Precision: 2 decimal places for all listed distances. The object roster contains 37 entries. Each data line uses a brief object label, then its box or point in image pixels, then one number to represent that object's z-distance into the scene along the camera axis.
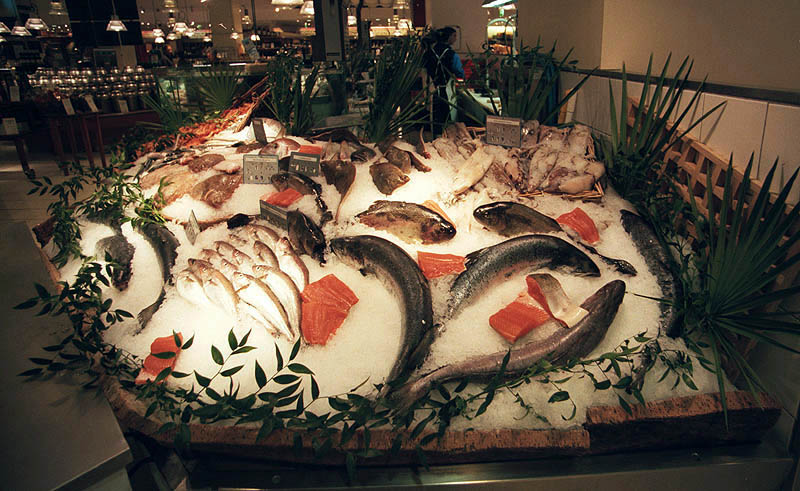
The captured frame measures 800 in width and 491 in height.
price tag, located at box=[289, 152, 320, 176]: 2.48
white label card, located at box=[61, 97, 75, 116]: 6.30
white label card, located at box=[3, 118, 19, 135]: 5.50
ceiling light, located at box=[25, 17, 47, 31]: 9.21
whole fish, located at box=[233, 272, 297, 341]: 1.63
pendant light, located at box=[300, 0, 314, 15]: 8.12
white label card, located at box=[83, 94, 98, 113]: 6.62
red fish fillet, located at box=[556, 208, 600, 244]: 1.96
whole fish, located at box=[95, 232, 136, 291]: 2.02
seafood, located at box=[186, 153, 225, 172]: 2.73
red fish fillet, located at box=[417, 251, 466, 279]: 1.75
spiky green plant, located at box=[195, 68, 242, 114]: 3.78
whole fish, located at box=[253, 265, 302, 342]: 1.67
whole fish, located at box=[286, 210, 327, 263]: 1.93
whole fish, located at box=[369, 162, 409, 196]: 2.30
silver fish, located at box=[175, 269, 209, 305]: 1.79
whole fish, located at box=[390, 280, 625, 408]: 1.35
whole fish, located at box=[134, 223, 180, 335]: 1.97
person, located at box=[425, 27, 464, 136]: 4.36
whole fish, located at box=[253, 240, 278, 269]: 1.89
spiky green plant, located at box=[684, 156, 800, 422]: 1.32
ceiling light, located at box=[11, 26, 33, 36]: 9.18
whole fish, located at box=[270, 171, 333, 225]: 2.33
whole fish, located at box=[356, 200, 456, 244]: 1.95
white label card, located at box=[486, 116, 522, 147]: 2.50
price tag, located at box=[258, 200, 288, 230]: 2.09
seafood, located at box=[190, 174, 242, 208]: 2.43
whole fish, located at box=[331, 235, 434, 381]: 1.46
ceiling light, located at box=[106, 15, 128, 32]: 9.89
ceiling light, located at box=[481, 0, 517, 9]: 6.66
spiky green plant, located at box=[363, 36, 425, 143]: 3.02
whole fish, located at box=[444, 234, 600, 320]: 1.72
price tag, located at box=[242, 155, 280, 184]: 2.50
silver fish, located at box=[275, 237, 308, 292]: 1.82
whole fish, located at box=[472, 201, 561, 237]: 1.97
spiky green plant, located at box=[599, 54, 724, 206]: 2.06
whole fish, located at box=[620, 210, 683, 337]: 1.56
